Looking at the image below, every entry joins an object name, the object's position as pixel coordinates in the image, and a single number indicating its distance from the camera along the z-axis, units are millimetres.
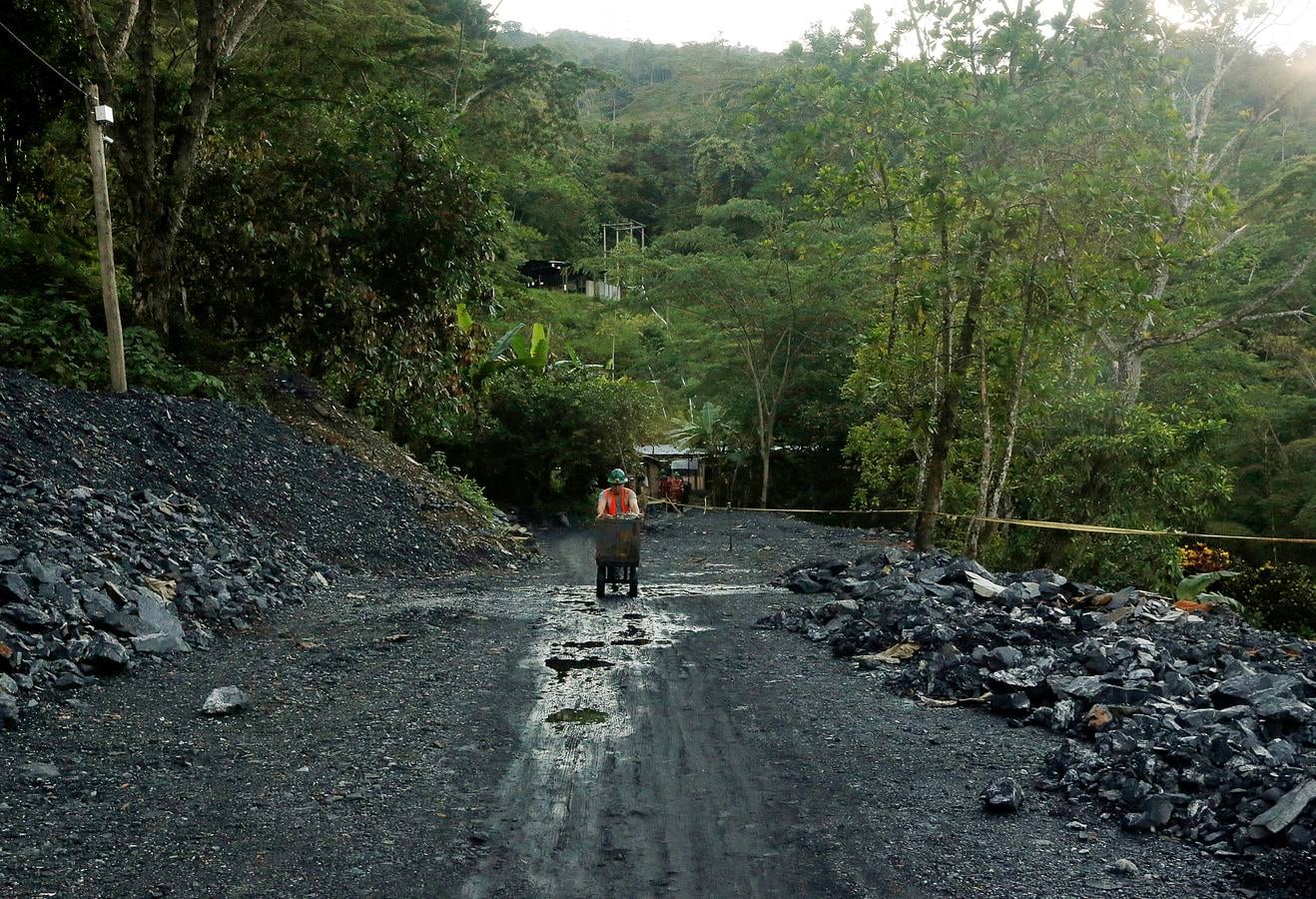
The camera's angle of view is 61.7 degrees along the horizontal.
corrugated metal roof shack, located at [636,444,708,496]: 45688
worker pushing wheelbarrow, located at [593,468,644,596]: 13430
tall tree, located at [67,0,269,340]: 18281
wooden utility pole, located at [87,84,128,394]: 15078
